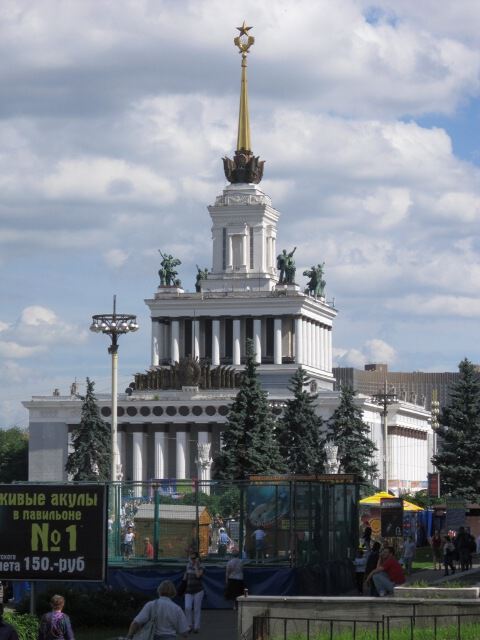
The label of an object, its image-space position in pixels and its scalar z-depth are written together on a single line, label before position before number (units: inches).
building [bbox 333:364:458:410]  6825.8
